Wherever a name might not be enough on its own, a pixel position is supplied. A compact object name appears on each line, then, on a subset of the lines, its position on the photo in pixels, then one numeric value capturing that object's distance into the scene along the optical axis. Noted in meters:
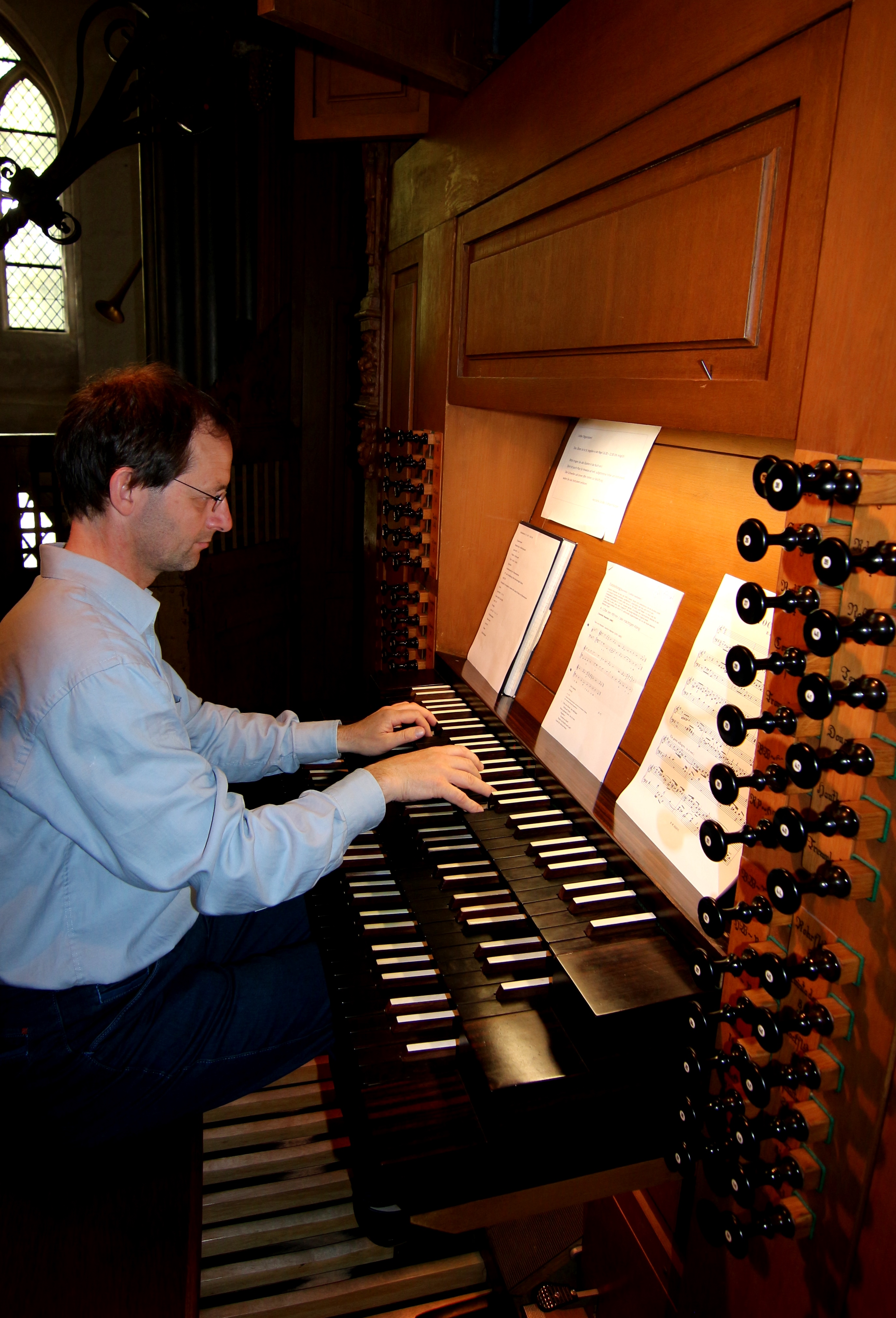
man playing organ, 1.36
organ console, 0.98
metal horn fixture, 5.90
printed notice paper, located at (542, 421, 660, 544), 1.93
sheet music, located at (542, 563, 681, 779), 1.68
